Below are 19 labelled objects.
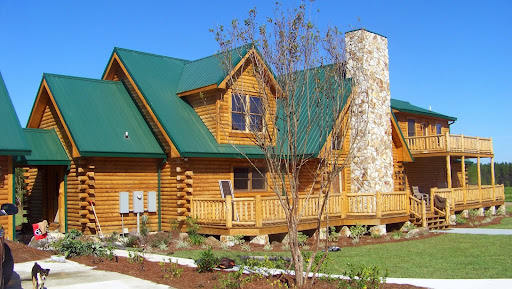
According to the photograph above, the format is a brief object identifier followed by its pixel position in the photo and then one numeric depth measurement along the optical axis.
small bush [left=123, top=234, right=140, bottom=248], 16.62
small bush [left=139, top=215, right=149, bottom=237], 18.03
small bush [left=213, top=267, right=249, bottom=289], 9.53
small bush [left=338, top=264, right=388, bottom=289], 9.44
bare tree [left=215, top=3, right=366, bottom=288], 9.58
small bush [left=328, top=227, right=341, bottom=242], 19.77
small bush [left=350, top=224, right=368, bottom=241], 20.41
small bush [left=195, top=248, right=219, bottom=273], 11.35
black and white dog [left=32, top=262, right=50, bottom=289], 8.85
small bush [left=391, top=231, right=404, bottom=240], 20.53
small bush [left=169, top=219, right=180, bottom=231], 19.17
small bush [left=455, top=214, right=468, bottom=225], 27.03
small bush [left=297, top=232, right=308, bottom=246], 18.29
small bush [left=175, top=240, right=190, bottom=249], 17.03
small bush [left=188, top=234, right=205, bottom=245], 17.84
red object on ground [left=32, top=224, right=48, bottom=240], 16.27
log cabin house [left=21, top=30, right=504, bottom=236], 18.39
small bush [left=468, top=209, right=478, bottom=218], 29.84
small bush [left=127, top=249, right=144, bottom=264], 12.71
